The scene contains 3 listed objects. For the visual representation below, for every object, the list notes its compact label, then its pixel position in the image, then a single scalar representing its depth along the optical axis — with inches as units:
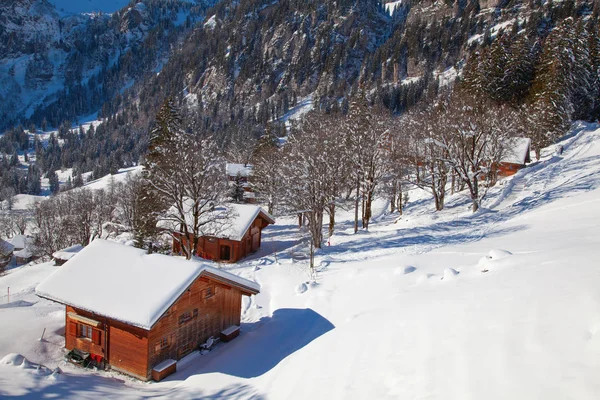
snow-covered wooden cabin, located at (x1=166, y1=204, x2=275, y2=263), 1208.2
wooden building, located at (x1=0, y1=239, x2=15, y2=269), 1913.1
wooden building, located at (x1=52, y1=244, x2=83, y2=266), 1360.7
